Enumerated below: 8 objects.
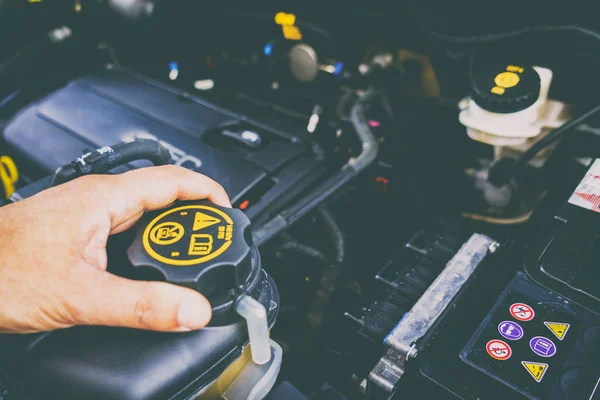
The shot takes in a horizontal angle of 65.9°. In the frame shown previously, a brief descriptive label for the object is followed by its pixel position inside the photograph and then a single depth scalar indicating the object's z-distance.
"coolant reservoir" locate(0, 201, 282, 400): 0.53
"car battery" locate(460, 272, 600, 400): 0.58
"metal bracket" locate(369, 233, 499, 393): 0.66
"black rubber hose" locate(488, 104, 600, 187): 0.86
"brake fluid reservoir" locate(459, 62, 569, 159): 0.88
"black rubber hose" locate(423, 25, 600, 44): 0.88
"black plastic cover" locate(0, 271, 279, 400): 0.53
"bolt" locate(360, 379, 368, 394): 0.73
